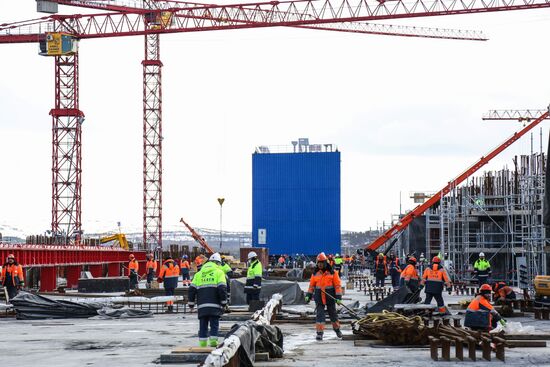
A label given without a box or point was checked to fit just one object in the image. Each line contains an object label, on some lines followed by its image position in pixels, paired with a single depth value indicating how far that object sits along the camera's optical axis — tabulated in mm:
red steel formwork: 39969
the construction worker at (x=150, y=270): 42781
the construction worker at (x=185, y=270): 41119
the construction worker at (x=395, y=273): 41625
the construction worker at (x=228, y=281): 27436
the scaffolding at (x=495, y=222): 43747
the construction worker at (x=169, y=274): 31859
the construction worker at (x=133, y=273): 41344
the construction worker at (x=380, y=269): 40688
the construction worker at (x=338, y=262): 49156
